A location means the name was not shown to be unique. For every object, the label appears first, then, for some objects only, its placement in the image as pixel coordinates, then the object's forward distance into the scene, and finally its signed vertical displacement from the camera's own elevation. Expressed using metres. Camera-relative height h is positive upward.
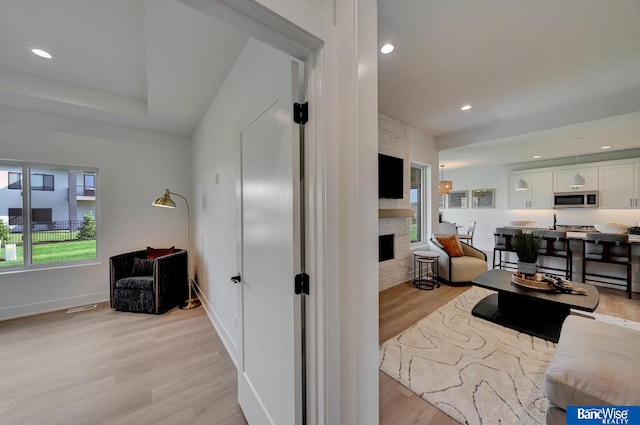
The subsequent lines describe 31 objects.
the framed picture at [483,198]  7.04 +0.36
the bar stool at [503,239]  4.73 -0.63
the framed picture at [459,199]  7.73 +0.38
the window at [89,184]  3.54 +0.43
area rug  1.58 -1.33
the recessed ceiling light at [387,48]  2.12 +1.51
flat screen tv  3.69 +0.56
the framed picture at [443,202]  8.34 +0.29
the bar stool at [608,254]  3.52 -0.71
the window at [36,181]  3.10 +0.44
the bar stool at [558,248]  4.12 -0.70
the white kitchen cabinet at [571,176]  5.26 +0.72
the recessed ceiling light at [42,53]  2.23 +1.56
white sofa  1.12 -0.85
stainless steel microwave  5.24 +0.22
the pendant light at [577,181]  4.68 +0.57
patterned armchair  3.12 -0.98
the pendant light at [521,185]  5.67 +0.60
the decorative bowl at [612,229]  4.23 -0.37
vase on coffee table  2.66 -0.68
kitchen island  3.66 -0.97
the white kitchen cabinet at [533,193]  5.93 +0.45
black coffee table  2.30 -1.15
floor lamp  3.14 -1.28
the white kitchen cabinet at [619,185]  4.73 +0.49
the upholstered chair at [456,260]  3.92 -0.88
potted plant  2.67 -0.49
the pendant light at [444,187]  5.83 +0.58
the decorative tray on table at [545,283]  2.41 -0.81
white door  1.08 -0.31
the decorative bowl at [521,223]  6.33 -0.37
